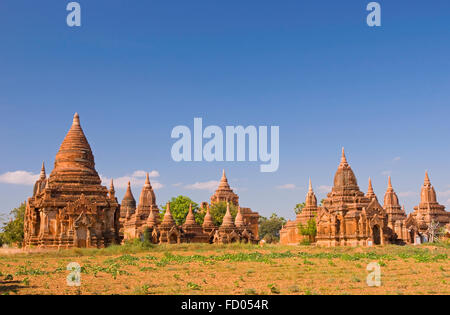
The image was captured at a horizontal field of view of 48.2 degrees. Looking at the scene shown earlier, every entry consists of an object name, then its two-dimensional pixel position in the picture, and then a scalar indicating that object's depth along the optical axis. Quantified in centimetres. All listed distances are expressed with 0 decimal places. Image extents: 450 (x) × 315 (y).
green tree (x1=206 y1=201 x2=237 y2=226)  6400
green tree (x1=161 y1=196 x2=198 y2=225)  6431
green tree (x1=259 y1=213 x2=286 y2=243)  9494
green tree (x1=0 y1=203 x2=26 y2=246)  5100
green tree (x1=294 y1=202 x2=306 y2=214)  7994
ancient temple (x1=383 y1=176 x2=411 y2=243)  5481
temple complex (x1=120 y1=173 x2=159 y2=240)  5691
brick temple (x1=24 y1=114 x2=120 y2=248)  3697
